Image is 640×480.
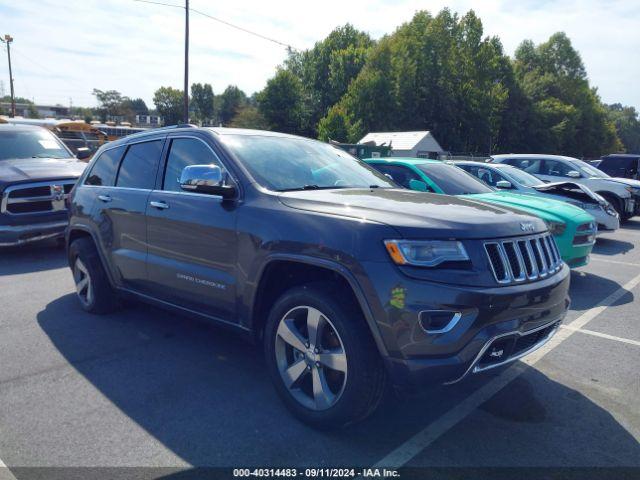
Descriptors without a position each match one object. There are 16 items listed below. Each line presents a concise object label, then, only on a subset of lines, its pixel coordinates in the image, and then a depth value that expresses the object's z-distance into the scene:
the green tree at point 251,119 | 58.22
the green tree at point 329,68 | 56.41
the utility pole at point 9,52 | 41.67
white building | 28.92
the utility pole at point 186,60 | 21.70
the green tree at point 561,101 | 55.69
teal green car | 6.53
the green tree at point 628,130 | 111.17
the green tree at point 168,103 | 74.87
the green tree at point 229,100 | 106.32
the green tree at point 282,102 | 55.97
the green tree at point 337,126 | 46.22
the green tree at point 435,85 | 46.25
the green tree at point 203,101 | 104.50
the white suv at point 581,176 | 13.24
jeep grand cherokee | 2.65
